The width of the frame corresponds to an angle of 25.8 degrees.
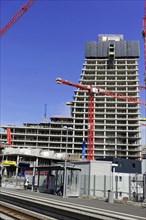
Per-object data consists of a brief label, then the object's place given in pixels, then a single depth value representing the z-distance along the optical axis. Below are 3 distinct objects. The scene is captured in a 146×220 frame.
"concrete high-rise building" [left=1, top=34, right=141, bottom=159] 147.00
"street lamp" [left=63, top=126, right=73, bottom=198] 33.51
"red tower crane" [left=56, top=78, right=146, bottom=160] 131.50
